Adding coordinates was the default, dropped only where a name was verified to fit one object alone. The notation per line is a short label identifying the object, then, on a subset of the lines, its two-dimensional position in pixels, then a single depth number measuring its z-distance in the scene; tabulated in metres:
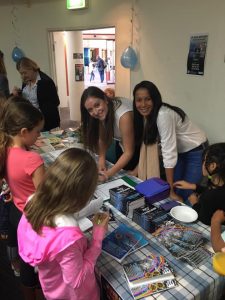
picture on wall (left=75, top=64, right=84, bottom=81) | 5.46
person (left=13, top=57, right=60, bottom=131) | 2.75
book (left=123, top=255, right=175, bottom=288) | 0.92
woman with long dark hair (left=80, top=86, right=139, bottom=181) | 1.66
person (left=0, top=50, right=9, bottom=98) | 2.91
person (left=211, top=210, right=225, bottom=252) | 1.04
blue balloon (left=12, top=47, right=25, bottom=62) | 4.36
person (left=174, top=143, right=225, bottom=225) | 1.19
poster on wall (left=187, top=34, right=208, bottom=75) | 2.64
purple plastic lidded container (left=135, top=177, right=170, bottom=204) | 1.35
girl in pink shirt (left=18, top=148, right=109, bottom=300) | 0.82
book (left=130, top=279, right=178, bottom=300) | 0.87
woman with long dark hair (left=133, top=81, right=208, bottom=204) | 1.62
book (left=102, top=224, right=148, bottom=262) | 1.04
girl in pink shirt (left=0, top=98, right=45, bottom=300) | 1.18
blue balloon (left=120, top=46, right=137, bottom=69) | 3.37
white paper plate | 1.24
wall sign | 3.72
